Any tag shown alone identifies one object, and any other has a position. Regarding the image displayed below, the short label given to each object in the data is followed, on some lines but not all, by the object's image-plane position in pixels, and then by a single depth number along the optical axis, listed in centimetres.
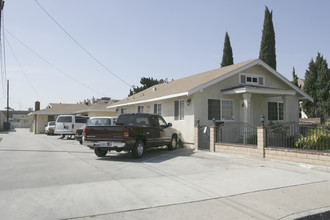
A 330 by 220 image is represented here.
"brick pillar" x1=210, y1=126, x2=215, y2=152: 1294
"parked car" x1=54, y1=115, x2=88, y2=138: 2245
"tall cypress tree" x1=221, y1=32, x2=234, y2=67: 3300
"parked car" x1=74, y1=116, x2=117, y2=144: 1623
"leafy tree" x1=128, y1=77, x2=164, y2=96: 4033
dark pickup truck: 1058
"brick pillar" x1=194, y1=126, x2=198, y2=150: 1399
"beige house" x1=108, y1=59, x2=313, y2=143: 1492
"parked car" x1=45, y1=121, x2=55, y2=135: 3247
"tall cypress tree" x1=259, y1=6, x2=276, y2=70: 3088
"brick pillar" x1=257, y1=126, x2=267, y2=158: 1059
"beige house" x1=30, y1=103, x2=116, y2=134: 3953
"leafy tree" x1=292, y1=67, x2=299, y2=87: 3244
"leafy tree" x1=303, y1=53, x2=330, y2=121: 2586
